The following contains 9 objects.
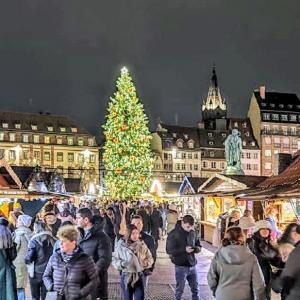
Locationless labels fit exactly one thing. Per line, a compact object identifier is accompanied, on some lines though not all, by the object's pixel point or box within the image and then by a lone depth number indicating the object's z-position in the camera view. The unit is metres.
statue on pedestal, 19.39
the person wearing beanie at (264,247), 6.03
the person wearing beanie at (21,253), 6.51
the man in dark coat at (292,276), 3.87
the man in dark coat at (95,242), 6.02
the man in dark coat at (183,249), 6.97
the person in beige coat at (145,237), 6.33
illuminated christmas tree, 33.11
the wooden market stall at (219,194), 15.50
